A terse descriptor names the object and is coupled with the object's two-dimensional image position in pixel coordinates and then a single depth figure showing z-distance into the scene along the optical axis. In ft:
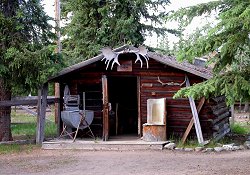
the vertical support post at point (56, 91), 64.64
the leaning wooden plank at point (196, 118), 43.56
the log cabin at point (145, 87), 45.24
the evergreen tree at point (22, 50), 44.29
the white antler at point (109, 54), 44.09
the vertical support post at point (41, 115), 47.21
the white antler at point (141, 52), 44.21
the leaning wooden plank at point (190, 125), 44.11
